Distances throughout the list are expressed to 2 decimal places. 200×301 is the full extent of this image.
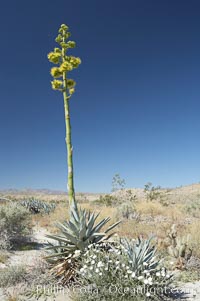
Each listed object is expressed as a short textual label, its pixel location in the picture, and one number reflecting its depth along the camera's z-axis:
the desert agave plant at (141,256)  4.18
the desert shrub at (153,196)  22.80
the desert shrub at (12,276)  5.12
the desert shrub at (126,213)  13.33
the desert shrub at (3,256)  6.91
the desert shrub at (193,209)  13.78
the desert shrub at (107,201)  19.86
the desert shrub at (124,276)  3.93
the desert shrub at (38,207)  15.87
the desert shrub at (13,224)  8.48
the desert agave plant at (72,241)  4.79
